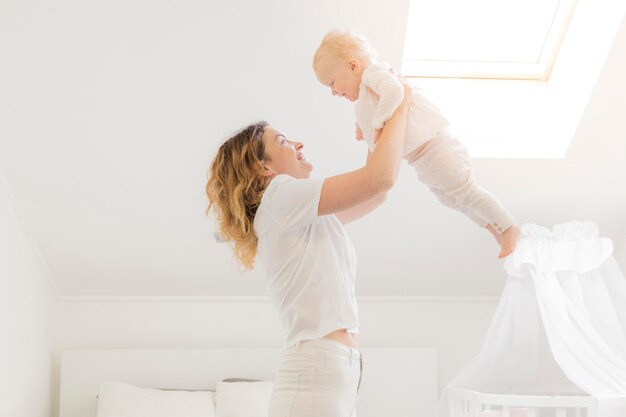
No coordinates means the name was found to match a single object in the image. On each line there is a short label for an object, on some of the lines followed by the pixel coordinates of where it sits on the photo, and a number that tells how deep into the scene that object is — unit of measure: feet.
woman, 5.40
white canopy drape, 10.27
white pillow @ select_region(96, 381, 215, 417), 11.41
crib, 9.37
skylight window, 10.59
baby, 6.31
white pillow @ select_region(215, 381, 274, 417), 11.57
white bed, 12.09
